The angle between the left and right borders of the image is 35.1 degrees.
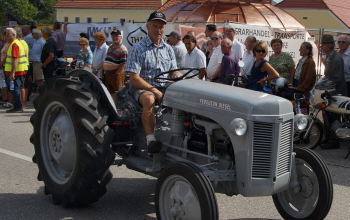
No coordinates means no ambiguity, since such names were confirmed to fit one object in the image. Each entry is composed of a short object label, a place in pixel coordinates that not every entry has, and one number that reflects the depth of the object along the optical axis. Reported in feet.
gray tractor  14.29
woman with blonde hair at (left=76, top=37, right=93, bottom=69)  36.88
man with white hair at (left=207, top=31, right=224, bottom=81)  30.53
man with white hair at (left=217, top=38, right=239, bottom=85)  29.07
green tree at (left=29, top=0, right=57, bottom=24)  282.11
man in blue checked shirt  16.80
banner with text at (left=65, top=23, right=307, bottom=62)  43.98
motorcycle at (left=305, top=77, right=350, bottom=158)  27.35
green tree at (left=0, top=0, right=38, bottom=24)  218.59
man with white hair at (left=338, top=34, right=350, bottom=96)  30.94
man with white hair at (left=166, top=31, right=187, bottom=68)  31.07
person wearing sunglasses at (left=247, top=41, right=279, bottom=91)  27.17
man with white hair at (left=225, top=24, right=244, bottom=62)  35.79
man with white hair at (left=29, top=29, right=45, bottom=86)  44.70
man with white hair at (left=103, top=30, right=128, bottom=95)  30.89
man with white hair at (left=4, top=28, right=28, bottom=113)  37.55
